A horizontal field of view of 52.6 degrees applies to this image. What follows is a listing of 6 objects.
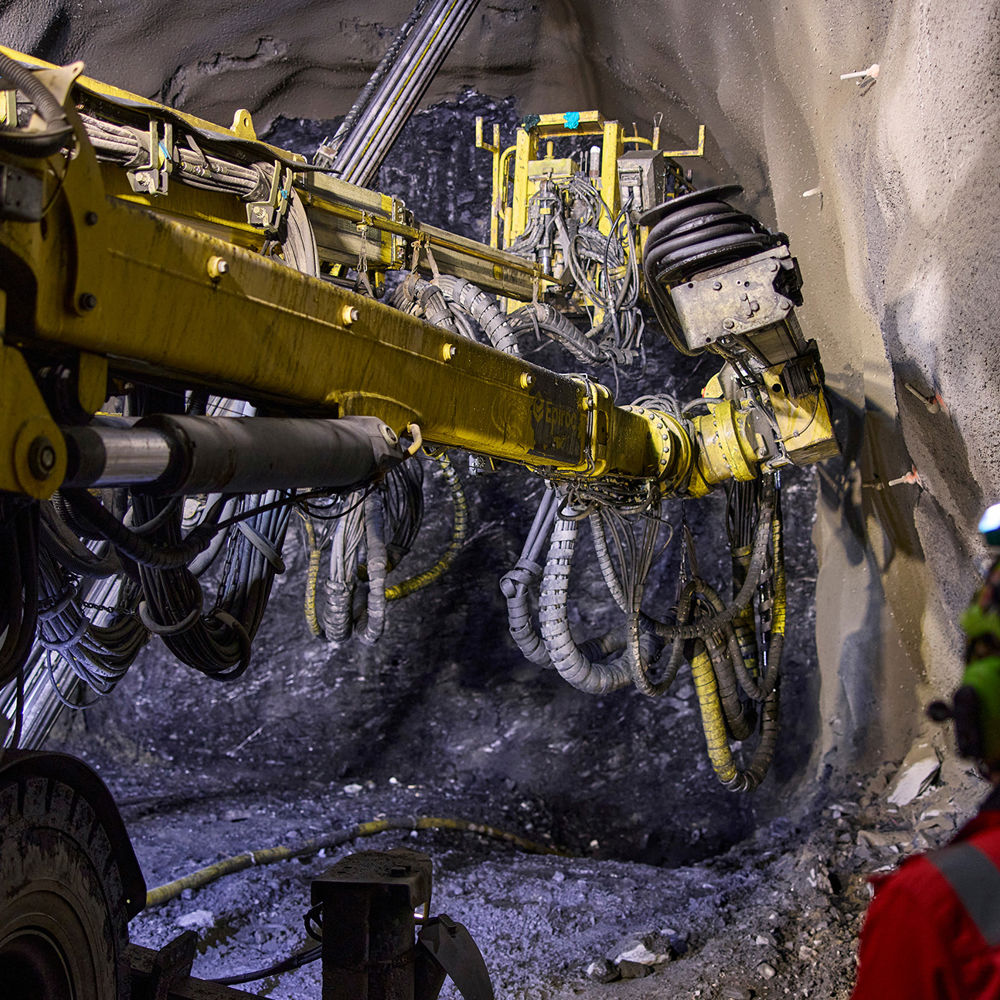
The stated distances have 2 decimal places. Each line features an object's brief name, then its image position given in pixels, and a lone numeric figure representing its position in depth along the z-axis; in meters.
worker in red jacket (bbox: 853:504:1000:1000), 0.95
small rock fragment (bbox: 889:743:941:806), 4.45
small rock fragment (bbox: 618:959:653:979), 3.57
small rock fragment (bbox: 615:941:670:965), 3.60
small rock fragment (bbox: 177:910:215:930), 4.07
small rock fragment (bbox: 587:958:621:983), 3.57
